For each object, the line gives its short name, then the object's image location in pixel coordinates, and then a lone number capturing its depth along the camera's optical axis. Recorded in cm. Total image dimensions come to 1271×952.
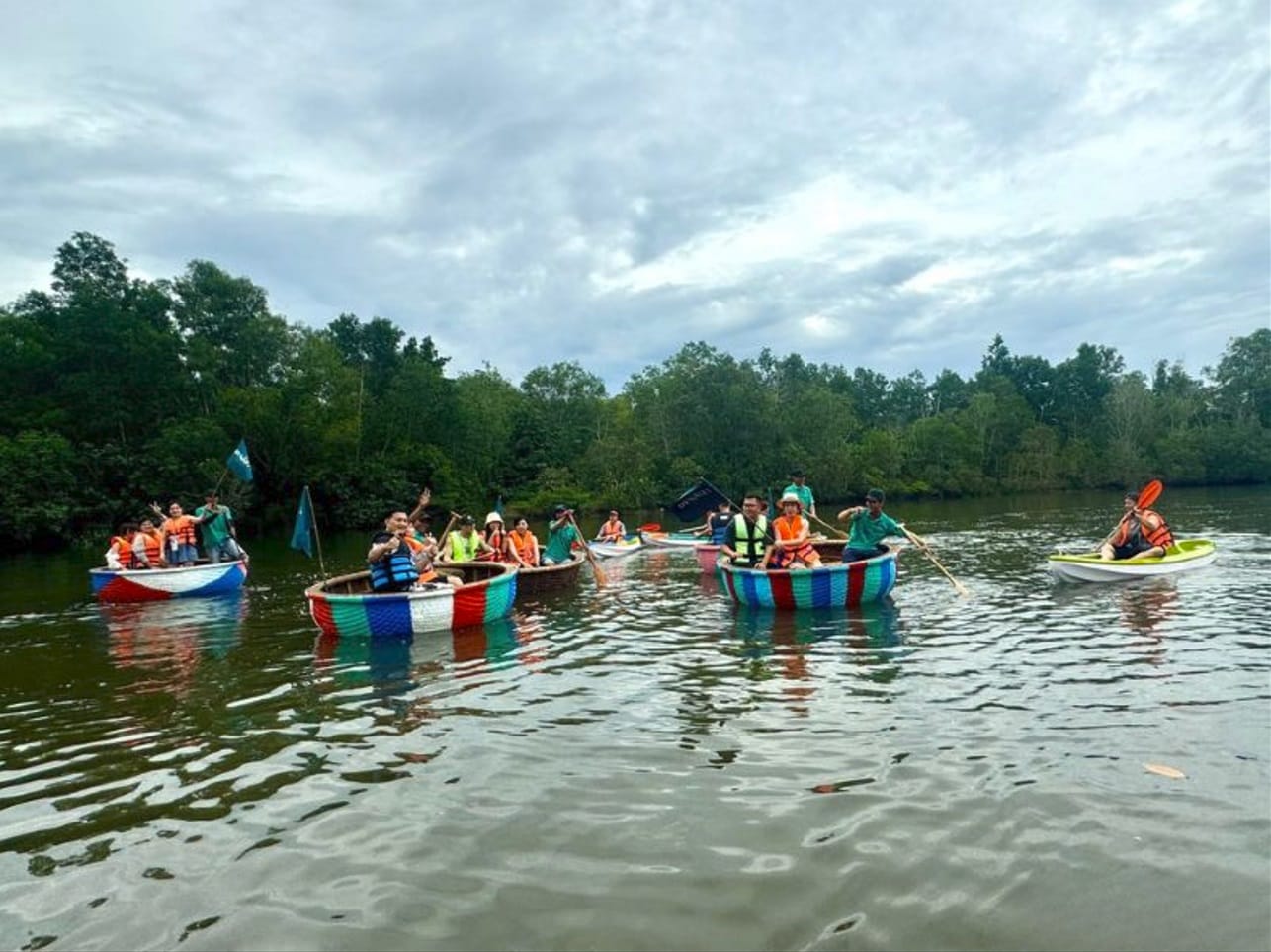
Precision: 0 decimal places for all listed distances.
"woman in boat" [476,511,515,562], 1497
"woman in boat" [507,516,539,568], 1487
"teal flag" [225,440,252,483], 1555
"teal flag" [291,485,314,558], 1270
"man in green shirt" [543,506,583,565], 1636
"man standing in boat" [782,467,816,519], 1423
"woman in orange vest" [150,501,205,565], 1669
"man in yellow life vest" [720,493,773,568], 1226
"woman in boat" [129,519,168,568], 1647
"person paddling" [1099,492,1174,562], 1378
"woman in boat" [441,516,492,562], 1499
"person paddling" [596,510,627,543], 2236
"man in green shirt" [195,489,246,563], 1706
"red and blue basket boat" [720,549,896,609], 1105
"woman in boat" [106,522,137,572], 1617
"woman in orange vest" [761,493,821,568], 1205
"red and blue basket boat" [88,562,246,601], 1497
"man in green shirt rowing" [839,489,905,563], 1209
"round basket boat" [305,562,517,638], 1003
